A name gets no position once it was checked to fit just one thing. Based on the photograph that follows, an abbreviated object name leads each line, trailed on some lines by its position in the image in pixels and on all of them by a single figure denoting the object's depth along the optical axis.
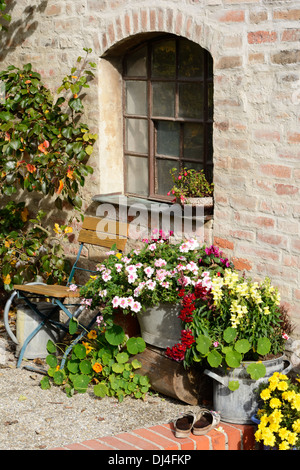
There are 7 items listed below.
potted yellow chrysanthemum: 3.99
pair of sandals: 4.25
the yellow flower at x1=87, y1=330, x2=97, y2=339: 5.31
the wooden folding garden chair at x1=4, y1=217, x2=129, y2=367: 5.43
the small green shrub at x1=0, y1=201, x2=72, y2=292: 6.23
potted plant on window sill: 5.12
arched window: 5.36
